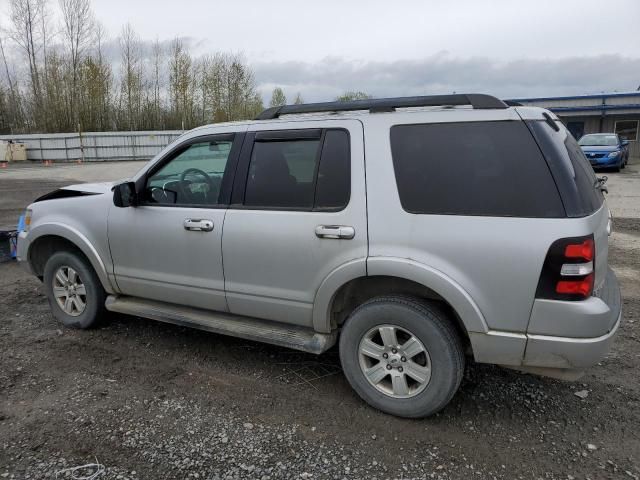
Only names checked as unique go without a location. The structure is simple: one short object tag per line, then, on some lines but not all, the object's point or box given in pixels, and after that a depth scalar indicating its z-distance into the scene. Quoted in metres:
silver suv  2.72
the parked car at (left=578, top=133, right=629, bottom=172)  20.36
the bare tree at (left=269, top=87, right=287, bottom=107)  66.81
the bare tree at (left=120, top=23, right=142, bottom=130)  41.53
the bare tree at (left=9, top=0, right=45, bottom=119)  38.31
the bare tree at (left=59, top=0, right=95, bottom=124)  38.66
